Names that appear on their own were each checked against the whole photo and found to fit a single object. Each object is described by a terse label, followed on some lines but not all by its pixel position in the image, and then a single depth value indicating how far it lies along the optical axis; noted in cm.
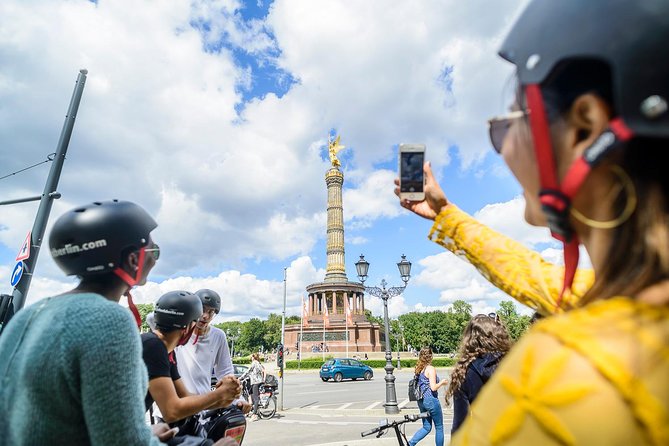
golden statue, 6556
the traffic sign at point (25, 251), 750
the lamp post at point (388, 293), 1334
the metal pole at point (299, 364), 4551
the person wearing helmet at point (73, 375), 146
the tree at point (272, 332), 10279
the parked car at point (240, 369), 1844
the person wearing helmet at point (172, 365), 280
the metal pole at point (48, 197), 750
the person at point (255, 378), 1436
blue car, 2983
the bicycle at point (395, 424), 423
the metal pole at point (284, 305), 1693
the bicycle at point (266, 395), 1433
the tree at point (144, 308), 9076
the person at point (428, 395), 726
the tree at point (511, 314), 6110
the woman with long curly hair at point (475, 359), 422
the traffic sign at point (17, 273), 750
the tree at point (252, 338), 11000
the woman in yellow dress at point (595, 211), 58
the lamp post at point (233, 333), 11401
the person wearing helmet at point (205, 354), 420
